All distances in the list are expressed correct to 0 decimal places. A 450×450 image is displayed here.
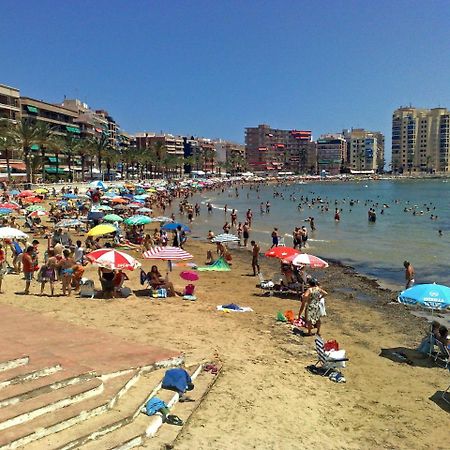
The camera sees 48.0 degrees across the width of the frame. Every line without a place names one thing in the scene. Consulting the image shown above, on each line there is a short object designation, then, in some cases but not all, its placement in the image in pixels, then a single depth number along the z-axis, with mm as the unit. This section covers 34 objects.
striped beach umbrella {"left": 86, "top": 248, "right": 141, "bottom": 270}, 12089
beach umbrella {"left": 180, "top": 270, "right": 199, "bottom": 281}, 13837
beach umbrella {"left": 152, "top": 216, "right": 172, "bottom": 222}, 25828
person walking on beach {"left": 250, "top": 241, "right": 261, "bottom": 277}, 18094
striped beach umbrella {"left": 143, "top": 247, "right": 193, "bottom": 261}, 13516
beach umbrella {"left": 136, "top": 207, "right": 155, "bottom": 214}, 31259
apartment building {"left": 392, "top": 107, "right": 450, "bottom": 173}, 199750
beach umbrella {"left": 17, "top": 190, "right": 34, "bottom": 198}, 35478
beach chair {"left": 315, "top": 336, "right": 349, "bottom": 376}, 8781
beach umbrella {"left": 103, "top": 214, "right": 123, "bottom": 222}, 24648
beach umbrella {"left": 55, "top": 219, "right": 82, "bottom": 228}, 23156
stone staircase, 5410
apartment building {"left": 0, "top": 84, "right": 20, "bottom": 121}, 65812
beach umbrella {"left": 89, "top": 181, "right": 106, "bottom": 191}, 42806
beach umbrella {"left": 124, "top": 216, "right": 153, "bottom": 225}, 21625
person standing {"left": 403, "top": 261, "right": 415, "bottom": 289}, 16797
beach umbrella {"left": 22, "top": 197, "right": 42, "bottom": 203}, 30991
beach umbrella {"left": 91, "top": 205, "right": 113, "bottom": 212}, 28000
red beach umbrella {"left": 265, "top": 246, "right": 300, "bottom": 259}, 14760
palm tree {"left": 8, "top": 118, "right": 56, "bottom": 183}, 52188
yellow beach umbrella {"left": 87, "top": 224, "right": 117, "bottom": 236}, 17984
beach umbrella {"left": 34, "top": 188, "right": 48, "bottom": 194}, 37750
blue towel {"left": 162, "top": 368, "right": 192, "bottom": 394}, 6945
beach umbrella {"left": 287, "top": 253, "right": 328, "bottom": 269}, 13836
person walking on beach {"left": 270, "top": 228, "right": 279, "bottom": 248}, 23497
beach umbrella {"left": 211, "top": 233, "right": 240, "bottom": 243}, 19586
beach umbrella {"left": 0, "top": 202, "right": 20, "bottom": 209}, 26480
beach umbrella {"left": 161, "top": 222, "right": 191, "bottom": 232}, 22538
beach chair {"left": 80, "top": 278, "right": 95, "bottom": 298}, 12695
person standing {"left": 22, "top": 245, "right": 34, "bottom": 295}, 12383
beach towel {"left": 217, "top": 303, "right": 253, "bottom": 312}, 12638
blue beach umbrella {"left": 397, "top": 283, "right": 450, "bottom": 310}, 10078
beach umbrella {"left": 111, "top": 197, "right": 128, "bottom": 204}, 35344
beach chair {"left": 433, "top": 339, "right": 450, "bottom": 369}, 9995
